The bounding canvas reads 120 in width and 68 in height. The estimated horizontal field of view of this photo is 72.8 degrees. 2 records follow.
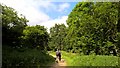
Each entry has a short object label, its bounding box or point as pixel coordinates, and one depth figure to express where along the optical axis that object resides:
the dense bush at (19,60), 4.76
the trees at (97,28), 9.07
